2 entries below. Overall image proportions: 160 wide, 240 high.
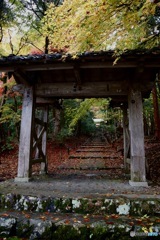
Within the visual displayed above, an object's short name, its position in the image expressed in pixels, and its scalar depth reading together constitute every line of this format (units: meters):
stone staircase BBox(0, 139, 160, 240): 3.59
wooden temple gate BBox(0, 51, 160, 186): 5.57
